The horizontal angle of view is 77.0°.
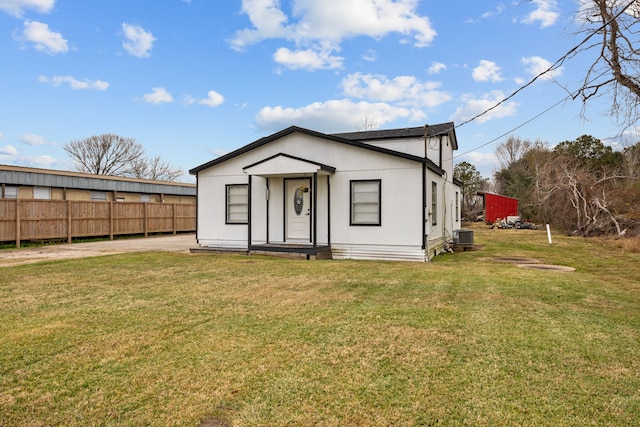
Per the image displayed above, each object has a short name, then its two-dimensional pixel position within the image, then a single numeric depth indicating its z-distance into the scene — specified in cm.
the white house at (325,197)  1089
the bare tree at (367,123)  2992
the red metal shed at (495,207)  3012
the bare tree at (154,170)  4206
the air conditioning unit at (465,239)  1416
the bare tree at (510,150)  4705
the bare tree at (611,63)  719
